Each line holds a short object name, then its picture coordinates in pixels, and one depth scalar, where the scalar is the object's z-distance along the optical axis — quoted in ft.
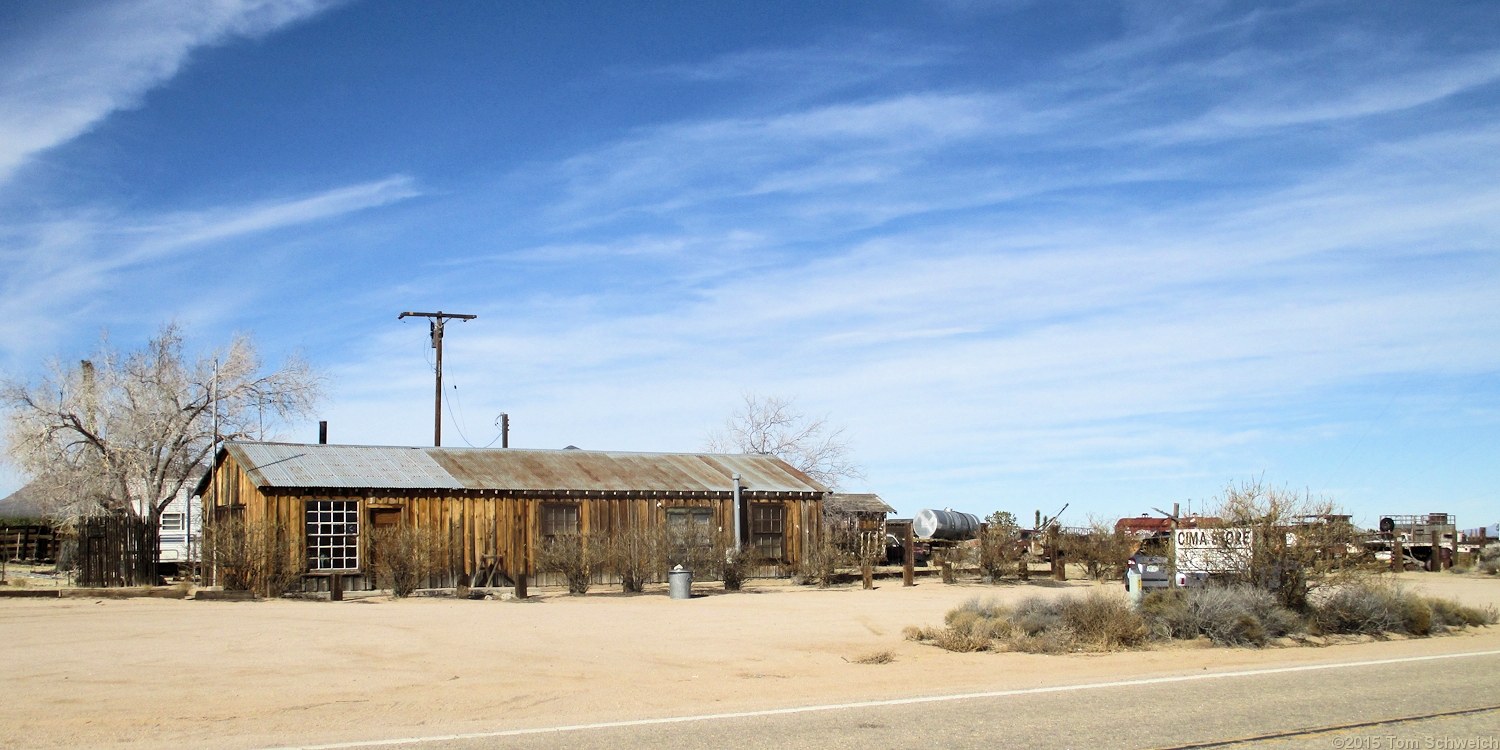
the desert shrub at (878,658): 45.09
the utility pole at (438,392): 131.21
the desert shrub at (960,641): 48.57
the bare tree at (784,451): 168.35
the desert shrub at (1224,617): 50.93
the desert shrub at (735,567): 91.50
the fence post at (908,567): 100.53
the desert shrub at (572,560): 85.97
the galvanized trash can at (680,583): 80.89
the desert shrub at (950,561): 105.81
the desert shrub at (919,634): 52.35
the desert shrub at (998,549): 102.01
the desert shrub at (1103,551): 109.29
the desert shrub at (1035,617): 50.93
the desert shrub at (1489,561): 125.70
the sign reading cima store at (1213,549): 57.62
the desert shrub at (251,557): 79.10
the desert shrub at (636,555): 87.76
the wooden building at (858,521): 125.03
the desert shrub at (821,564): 98.02
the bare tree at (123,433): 126.82
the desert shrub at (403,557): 81.41
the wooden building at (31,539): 141.59
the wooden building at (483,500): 86.17
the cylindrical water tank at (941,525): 146.51
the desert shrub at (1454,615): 57.84
